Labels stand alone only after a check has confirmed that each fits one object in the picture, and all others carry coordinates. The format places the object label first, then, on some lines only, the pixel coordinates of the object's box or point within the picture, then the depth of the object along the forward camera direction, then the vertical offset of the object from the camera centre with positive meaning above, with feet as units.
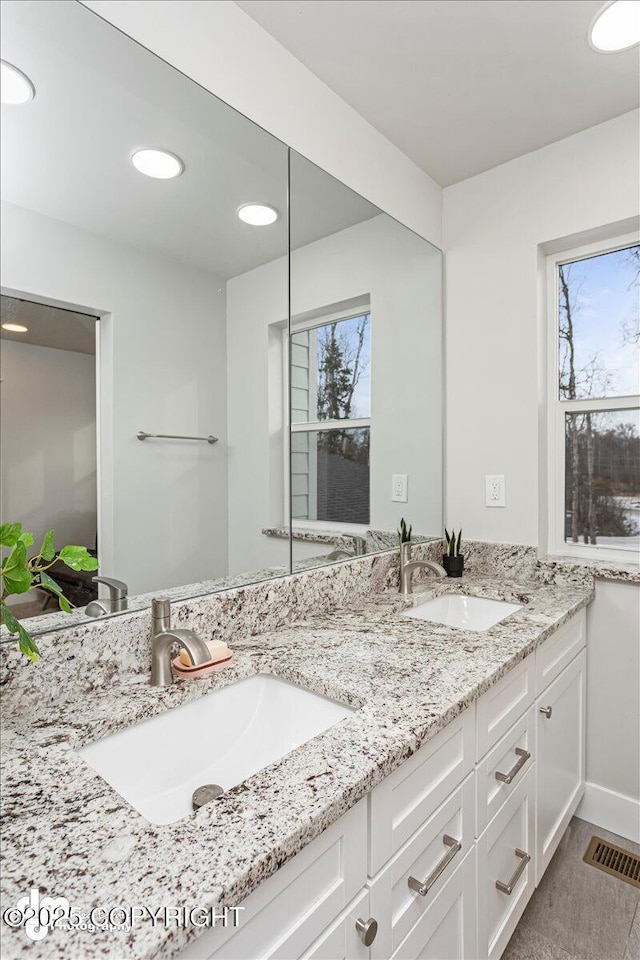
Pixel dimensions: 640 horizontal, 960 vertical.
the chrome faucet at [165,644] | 3.15 -1.06
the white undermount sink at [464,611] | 5.80 -1.57
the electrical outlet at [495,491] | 6.78 -0.17
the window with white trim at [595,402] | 6.19 +0.96
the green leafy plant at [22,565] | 2.31 -0.43
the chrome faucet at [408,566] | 5.44 -1.01
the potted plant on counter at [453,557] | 6.79 -1.07
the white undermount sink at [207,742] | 2.85 -1.68
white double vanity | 2.20 -2.17
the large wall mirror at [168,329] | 3.22 +1.26
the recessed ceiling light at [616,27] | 4.36 +4.06
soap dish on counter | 3.52 -1.34
